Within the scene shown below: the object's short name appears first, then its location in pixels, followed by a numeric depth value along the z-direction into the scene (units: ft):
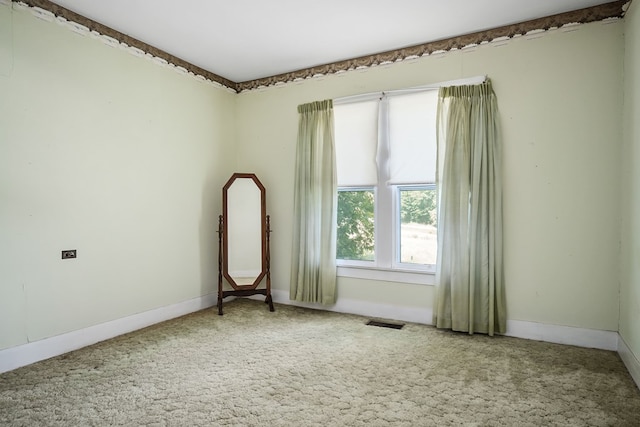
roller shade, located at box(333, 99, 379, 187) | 13.19
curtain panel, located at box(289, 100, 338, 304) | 13.62
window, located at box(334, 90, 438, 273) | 12.34
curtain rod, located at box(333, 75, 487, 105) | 11.51
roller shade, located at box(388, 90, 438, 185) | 12.14
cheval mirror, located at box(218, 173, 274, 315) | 14.02
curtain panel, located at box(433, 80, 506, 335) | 11.00
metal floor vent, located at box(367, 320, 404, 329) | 12.10
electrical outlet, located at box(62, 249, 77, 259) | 10.03
